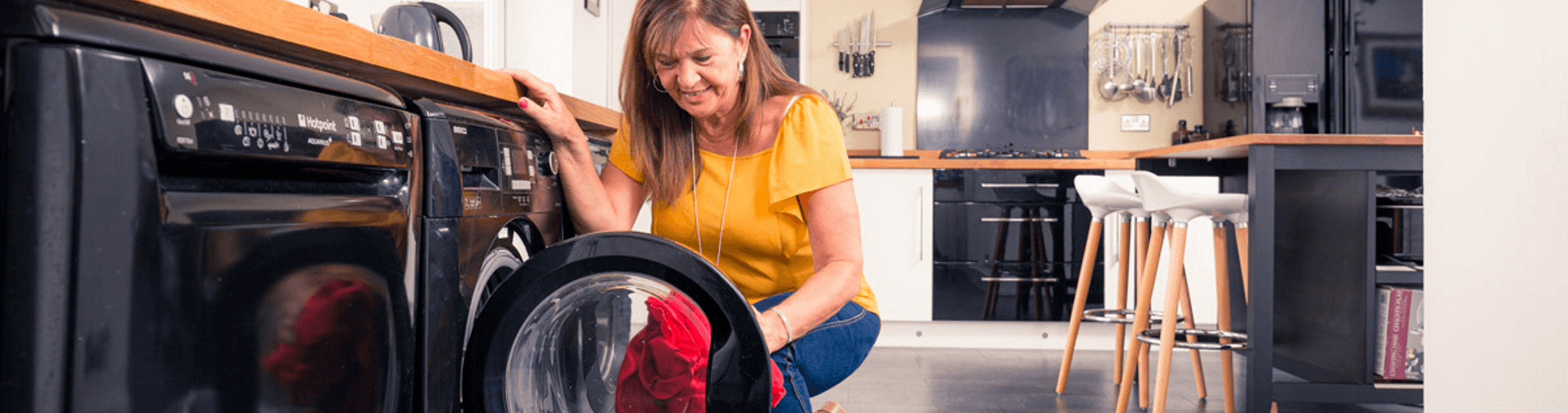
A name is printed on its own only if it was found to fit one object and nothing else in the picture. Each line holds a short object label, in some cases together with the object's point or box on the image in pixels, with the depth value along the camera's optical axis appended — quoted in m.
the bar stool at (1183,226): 2.15
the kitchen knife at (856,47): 4.44
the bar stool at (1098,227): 2.57
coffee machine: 4.01
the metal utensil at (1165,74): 4.39
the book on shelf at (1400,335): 2.12
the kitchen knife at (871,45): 4.44
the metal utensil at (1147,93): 4.36
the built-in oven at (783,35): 4.27
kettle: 1.46
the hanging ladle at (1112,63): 4.39
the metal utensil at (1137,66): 4.36
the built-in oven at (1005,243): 3.52
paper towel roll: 4.17
